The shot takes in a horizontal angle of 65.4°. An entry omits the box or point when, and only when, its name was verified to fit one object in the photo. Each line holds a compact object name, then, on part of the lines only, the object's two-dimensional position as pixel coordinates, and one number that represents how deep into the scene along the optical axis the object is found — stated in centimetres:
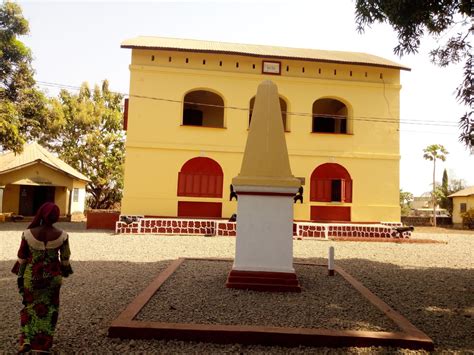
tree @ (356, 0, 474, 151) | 711
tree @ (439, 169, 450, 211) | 3409
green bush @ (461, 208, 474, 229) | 2541
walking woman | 357
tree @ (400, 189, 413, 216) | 3612
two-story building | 1573
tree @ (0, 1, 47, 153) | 1644
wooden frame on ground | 401
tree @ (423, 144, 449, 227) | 3423
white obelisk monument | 612
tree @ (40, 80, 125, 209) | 2639
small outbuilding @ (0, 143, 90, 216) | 2030
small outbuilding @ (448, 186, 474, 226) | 3000
